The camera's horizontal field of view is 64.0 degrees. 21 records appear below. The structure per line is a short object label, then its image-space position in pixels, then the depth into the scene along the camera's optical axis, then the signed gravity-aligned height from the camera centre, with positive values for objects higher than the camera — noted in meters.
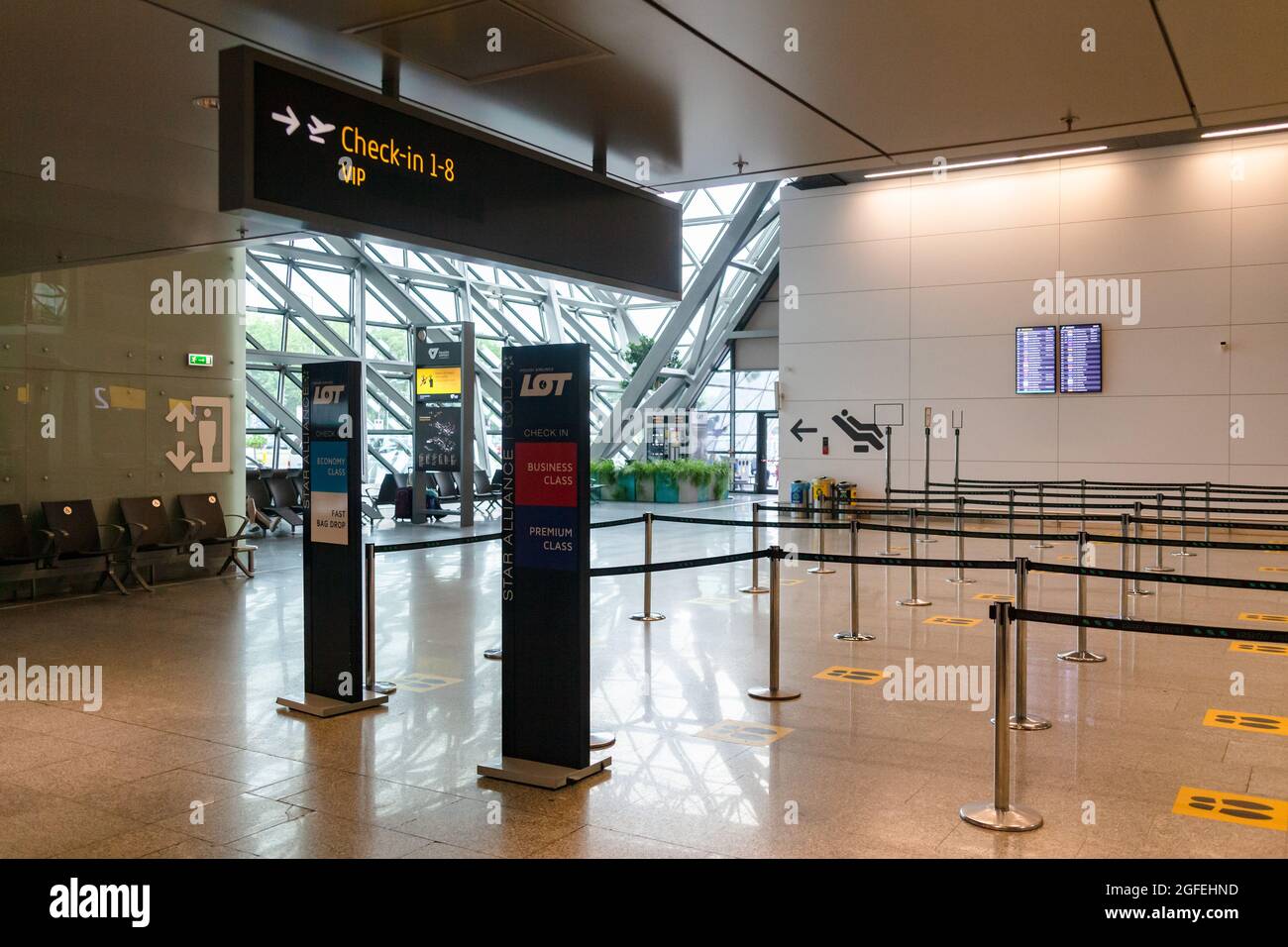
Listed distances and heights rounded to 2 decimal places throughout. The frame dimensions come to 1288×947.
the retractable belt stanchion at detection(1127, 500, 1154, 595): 10.82 -1.16
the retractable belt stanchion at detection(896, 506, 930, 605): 10.75 -1.33
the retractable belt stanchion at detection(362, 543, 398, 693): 7.15 -1.21
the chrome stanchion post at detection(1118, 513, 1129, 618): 8.83 -1.13
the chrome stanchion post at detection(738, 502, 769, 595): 11.50 -1.35
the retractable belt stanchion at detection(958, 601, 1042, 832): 4.61 -1.55
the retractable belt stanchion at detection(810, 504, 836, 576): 13.18 -1.34
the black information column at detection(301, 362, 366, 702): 6.78 -0.46
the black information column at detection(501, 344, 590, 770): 5.20 -0.46
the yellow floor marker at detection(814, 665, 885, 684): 7.52 -1.54
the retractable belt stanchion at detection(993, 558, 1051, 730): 5.30 -1.12
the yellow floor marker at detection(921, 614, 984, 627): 9.70 -1.48
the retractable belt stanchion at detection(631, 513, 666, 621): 9.87 -1.20
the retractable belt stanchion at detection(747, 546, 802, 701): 6.95 -1.33
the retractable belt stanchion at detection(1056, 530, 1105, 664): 8.08 -1.49
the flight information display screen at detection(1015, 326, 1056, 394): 20.17 +2.09
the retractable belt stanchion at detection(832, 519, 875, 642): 8.83 -1.31
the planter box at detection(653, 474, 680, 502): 26.47 -0.57
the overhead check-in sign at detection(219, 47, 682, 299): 4.32 +1.42
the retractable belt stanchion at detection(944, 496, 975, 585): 12.32 -1.34
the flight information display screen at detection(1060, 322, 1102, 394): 19.77 +2.07
